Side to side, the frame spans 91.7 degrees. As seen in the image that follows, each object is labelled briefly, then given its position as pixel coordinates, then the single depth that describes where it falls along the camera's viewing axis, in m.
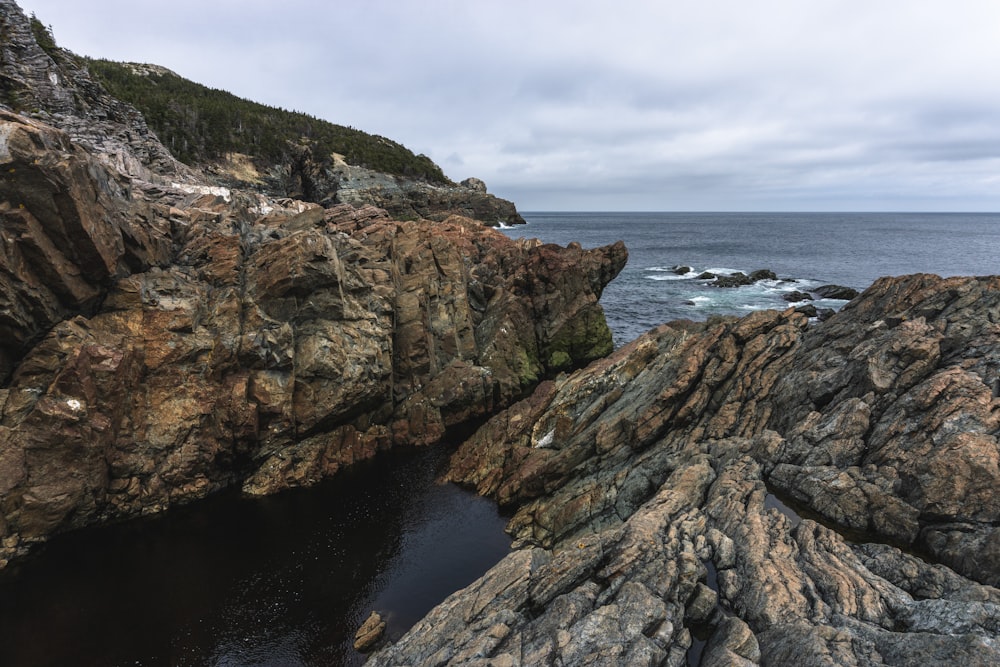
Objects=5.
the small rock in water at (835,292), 82.57
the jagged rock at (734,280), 101.75
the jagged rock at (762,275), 104.75
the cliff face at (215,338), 30.98
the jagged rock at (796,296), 83.88
